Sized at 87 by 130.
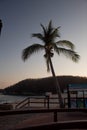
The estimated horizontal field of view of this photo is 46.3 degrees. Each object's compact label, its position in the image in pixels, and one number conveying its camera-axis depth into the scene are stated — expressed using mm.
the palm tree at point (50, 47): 8103
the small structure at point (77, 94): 7118
